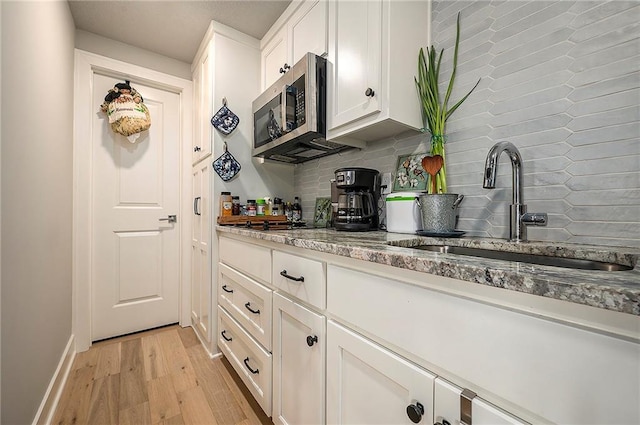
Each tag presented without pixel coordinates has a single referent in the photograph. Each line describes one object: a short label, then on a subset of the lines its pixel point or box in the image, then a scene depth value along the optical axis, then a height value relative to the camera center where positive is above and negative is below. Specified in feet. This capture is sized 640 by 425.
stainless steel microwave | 4.65 +1.91
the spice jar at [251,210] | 6.15 +0.07
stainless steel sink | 2.29 -0.44
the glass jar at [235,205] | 6.25 +0.19
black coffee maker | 4.26 +0.21
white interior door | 7.11 -0.23
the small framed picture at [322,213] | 5.97 +0.01
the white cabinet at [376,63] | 3.70 +2.21
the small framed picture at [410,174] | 4.18 +0.63
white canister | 3.87 +0.01
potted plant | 3.42 +1.18
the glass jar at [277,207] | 6.89 +0.16
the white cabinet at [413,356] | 1.24 -0.93
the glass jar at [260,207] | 6.32 +0.15
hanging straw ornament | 6.82 +2.65
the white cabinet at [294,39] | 4.83 +3.60
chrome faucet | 2.81 +0.31
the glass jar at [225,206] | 6.16 +0.16
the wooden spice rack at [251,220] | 5.48 -0.15
